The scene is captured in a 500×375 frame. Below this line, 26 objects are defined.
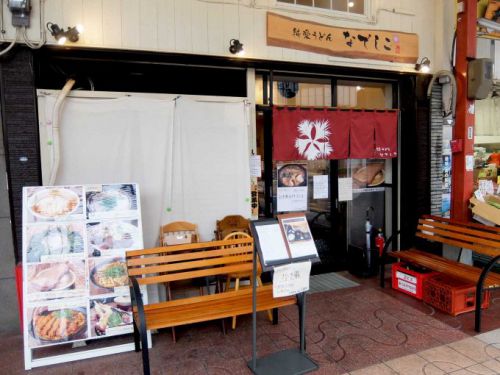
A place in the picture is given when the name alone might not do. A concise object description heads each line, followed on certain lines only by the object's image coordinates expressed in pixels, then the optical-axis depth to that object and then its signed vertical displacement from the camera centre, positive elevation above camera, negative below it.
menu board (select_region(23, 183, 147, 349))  3.83 -0.99
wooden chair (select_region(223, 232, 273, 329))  4.51 -1.38
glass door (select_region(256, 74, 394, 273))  5.79 -0.27
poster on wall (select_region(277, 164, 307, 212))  5.92 -0.44
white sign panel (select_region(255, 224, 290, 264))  3.46 -0.76
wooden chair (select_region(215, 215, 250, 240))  5.12 -0.87
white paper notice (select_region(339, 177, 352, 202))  6.38 -0.51
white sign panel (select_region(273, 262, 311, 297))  3.46 -1.09
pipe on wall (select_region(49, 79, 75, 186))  4.42 +0.35
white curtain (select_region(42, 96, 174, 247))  4.60 +0.23
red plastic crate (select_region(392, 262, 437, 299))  5.21 -1.69
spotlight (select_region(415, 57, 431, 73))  6.39 +1.50
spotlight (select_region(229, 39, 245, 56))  5.07 +1.50
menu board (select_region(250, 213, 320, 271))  3.46 -0.75
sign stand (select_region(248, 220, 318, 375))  3.53 -1.94
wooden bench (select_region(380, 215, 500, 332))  4.37 -1.19
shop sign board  5.45 +1.79
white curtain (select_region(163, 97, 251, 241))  5.07 -0.04
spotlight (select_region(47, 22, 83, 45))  4.30 +1.48
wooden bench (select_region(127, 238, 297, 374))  3.64 -1.23
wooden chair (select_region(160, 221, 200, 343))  4.93 -0.93
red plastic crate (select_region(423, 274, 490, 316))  4.73 -1.76
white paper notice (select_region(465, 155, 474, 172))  6.36 -0.12
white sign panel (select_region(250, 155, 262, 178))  5.52 -0.07
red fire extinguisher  6.18 -1.36
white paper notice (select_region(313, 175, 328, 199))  6.22 -0.46
